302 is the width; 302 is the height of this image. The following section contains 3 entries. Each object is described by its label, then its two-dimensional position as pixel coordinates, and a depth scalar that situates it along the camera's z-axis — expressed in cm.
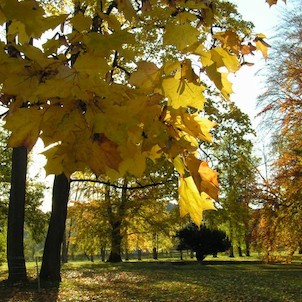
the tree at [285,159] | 1255
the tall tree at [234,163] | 1825
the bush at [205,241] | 2512
